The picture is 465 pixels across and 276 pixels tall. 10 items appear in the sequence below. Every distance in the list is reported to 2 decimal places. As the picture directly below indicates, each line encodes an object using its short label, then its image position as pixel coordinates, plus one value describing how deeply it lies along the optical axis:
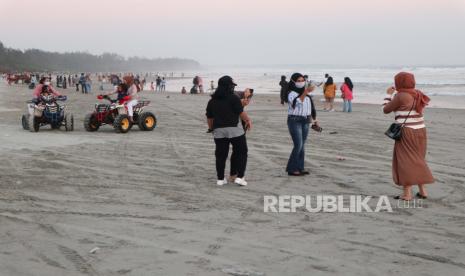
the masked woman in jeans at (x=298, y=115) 8.08
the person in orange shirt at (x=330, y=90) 21.25
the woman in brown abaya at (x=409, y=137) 6.76
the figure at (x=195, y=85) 37.09
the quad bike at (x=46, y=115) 14.02
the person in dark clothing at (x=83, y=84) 39.18
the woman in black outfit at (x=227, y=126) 7.56
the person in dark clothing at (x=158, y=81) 46.32
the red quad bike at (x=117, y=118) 13.83
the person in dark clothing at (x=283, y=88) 24.47
